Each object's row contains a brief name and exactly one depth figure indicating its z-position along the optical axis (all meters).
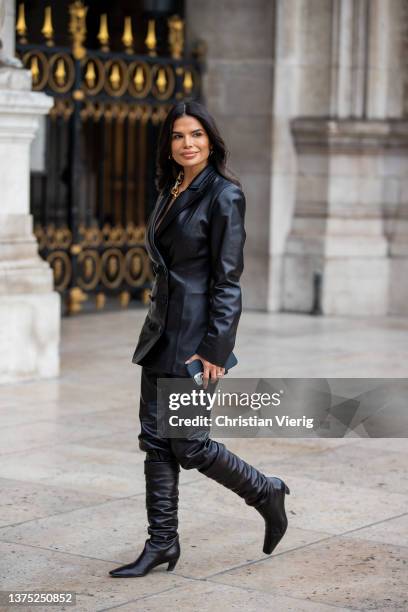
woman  8.71
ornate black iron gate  22.69
